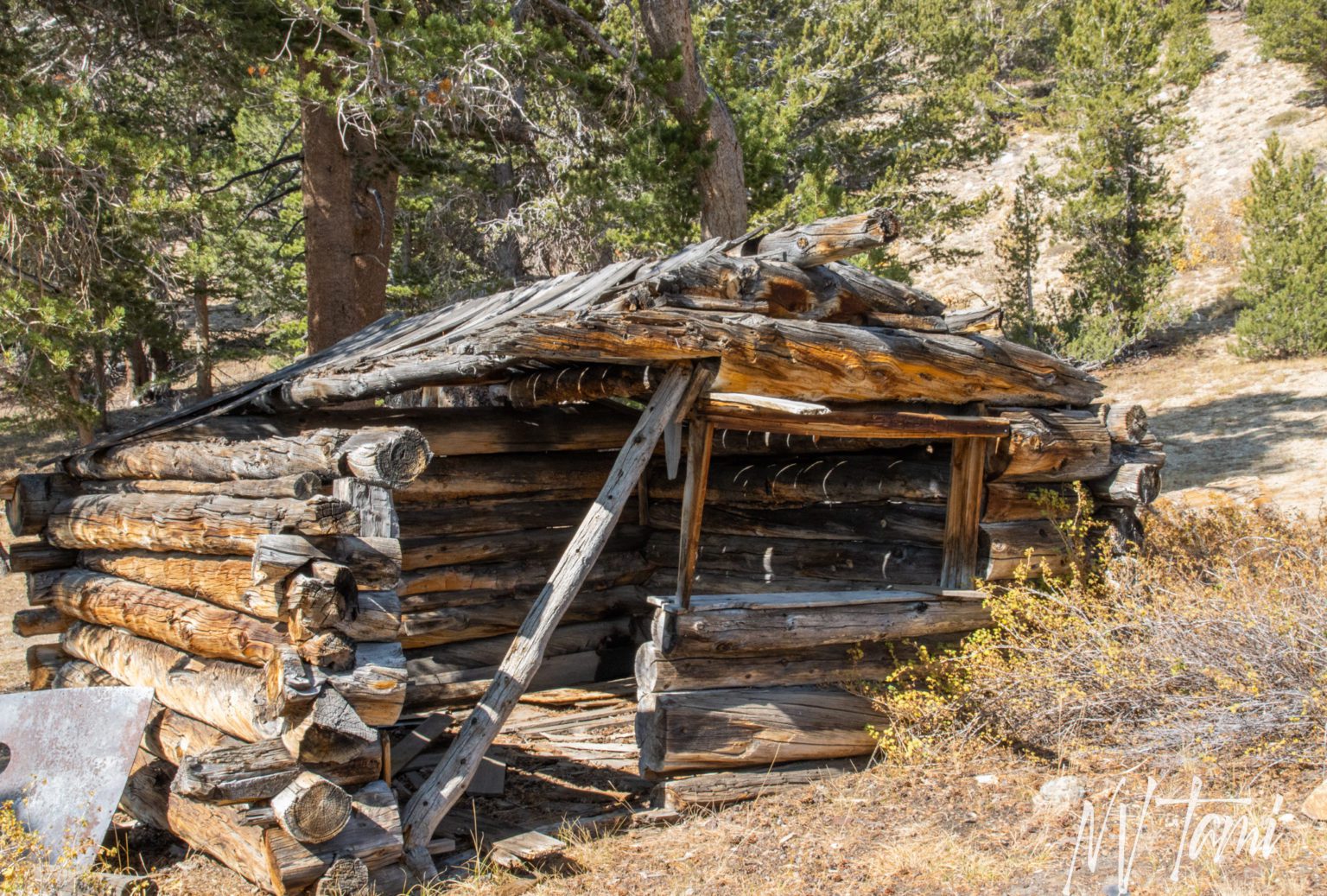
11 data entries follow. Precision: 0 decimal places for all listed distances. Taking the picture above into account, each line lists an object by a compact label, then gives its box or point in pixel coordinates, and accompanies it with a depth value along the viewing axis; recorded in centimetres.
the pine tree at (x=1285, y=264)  1725
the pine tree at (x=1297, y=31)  2508
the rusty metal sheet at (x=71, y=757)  493
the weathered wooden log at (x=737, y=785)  575
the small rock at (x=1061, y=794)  529
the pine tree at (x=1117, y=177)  1855
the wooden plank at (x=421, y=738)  649
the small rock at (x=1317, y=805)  465
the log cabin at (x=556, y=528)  456
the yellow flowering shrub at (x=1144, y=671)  536
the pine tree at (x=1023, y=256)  1880
